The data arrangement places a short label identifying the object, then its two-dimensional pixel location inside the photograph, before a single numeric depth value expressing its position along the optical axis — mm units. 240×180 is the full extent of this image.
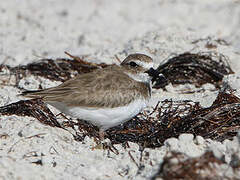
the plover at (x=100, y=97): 8023
